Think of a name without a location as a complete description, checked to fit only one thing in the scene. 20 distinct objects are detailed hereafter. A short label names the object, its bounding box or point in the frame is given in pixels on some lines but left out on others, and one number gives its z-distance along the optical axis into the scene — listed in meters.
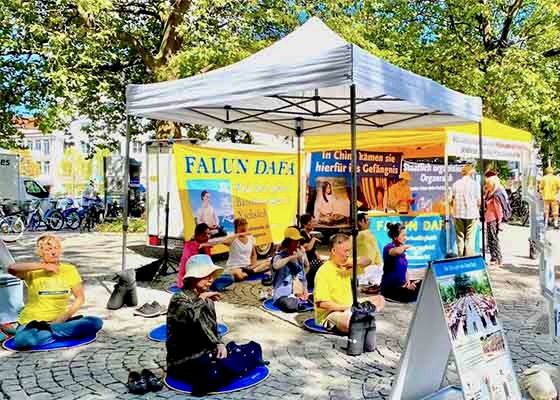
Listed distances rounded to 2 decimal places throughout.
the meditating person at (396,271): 6.71
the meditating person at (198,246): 6.97
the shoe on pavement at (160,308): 6.11
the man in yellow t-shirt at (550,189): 15.38
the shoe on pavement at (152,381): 3.85
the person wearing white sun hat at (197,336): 3.71
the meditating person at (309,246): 7.28
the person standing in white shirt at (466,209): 8.73
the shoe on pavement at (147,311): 5.98
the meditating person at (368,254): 7.00
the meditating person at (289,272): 6.42
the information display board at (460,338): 2.96
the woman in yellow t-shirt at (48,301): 4.80
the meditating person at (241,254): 8.17
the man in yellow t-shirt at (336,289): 5.11
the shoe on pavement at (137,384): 3.80
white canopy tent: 4.64
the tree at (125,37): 11.99
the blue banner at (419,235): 7.65
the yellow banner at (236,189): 8.89
